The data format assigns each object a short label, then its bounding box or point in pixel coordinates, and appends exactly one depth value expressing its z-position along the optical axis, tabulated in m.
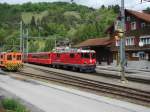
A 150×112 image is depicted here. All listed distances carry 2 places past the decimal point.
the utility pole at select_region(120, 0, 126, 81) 31.80
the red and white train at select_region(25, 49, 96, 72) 45.69
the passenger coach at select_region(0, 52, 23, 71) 45.72
